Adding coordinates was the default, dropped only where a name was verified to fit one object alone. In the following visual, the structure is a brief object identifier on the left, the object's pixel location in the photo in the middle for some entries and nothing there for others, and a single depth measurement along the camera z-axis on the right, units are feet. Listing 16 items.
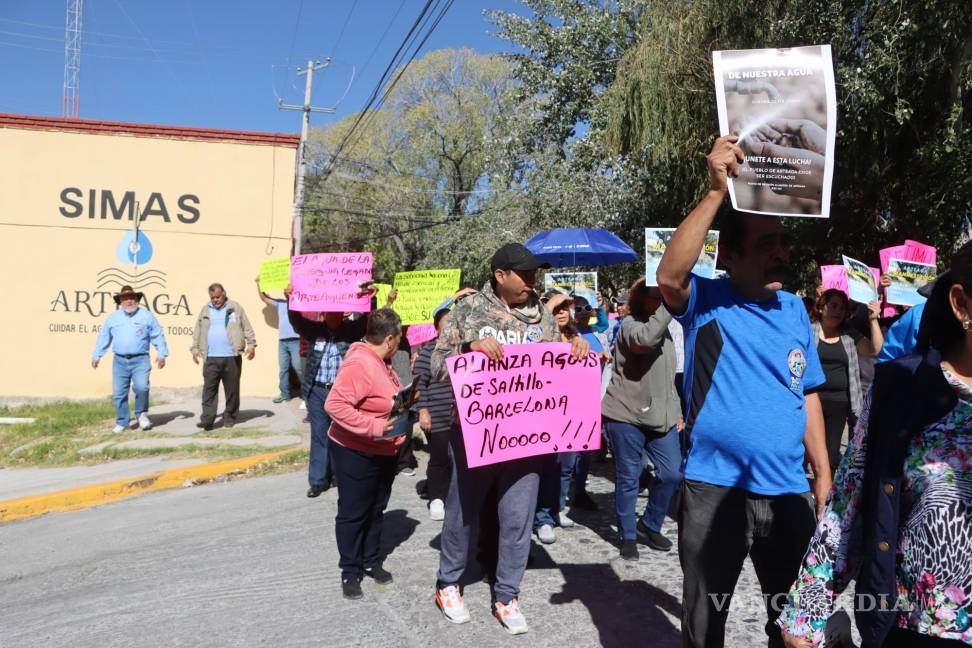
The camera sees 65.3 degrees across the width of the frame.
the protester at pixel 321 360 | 22.25
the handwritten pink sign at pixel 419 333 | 26.22
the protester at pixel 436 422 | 19.92
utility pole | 74.65
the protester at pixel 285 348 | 43.78
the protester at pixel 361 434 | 14.92
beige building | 45.52
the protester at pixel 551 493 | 17.94
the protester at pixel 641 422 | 17.22
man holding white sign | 9.10
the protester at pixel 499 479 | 13.39
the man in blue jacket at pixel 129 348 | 34.55
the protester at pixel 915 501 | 5.66
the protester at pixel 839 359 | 19.74
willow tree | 28.45
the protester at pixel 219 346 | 35.60
